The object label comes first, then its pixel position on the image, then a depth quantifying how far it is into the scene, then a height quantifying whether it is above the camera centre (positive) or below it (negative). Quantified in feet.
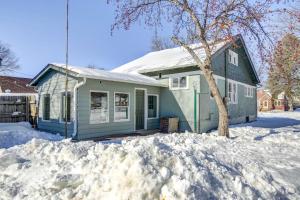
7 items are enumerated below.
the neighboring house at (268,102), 115.71 +0.59
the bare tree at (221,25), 23.22 +9.96
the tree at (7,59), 85.64 +20.43
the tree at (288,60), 26.05 +7.65
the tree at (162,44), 78.92 +25.36
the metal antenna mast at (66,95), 24.44 +1.03
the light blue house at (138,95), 25.50 +1.17
